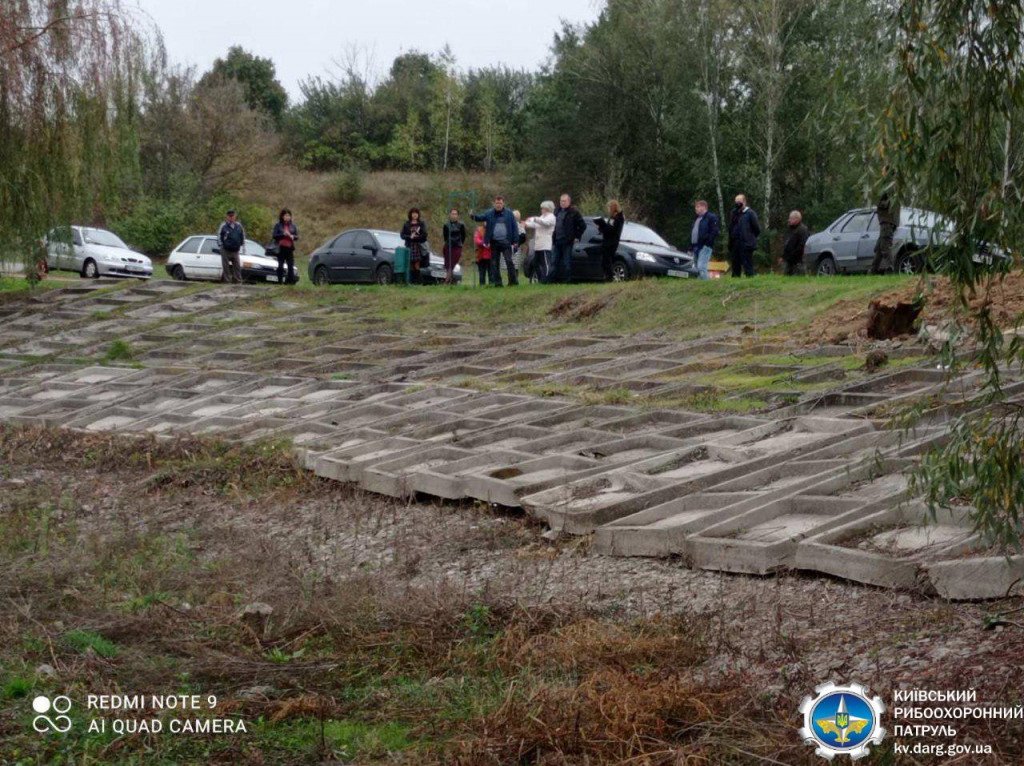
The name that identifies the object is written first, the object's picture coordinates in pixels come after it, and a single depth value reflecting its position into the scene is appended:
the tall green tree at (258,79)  66.69
